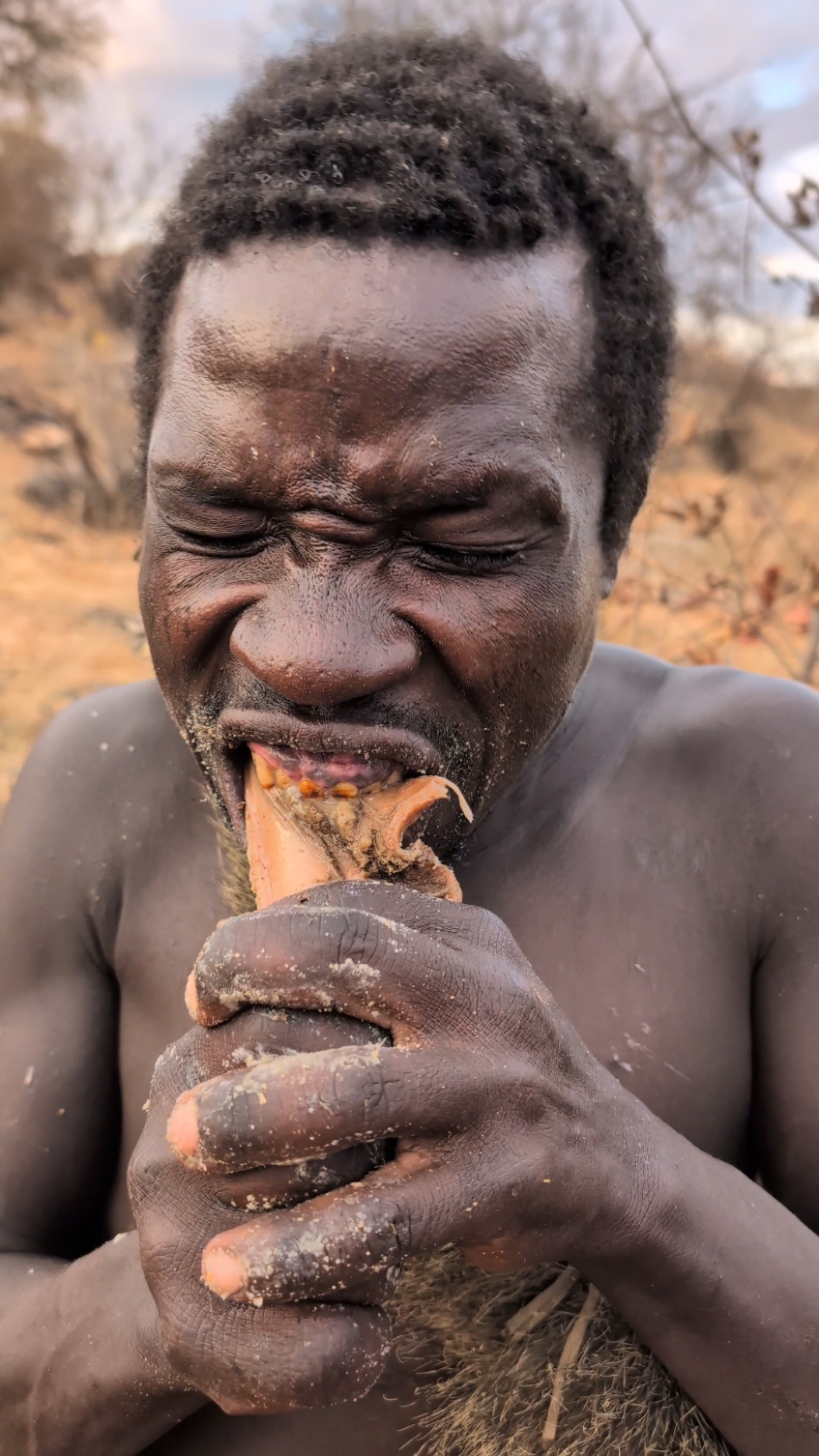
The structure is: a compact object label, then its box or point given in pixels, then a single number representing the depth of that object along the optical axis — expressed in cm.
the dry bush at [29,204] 2056
